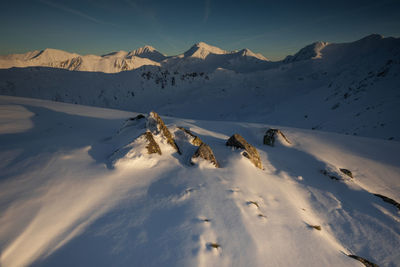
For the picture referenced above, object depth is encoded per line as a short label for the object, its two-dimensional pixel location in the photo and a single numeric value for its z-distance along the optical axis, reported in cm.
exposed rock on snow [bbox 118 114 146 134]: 644
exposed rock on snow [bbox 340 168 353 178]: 643
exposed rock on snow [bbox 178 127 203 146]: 604
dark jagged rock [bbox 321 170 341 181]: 607
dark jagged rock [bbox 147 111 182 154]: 560
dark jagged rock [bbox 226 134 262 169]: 585
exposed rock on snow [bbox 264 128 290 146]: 839
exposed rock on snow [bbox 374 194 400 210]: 519
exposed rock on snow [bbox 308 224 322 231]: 367
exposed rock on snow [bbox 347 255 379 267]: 308
